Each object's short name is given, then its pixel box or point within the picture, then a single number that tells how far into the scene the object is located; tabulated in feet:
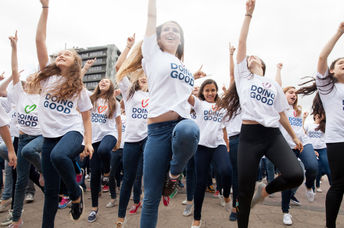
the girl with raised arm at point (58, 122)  7.91
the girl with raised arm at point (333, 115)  8.38
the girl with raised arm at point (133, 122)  8.11
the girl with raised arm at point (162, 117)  5.90
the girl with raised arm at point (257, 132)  7.65
